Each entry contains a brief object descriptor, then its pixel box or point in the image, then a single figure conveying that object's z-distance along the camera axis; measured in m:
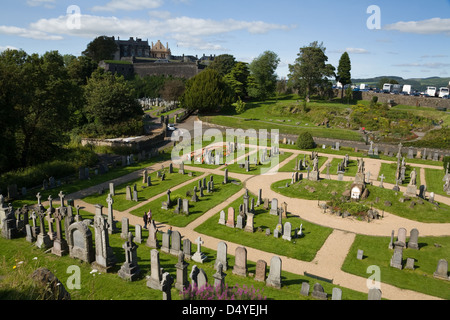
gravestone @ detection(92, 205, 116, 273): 13.37
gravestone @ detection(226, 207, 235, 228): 18.95
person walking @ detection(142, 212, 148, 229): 18.69
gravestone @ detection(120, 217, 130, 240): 17.16
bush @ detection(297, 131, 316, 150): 39.33
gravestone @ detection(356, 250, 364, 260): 15.56
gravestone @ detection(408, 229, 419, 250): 16.42
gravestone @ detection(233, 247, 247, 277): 13.66
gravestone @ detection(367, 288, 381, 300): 10.68
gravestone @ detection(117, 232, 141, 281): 12.83
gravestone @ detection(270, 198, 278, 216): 20.82
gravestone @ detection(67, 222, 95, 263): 13.73
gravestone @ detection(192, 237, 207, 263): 14.98
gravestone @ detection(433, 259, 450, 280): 13.82
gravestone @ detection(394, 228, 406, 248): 16.12
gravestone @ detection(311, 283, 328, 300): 11.92
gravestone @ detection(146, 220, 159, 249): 16.36
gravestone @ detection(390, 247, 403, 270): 14.68
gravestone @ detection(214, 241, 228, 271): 14.20
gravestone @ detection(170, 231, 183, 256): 15.41
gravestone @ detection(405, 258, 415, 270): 14.70
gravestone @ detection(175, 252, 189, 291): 11.79
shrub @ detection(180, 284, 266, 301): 9.98
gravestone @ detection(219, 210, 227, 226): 19.44
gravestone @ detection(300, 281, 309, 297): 12.19
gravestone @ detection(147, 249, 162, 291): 12.27
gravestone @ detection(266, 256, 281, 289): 12.67
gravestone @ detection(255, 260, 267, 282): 13.24
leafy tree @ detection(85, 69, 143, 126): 43.38
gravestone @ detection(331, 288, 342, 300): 11.15
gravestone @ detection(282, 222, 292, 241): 17.30
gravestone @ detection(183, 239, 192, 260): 15.02
